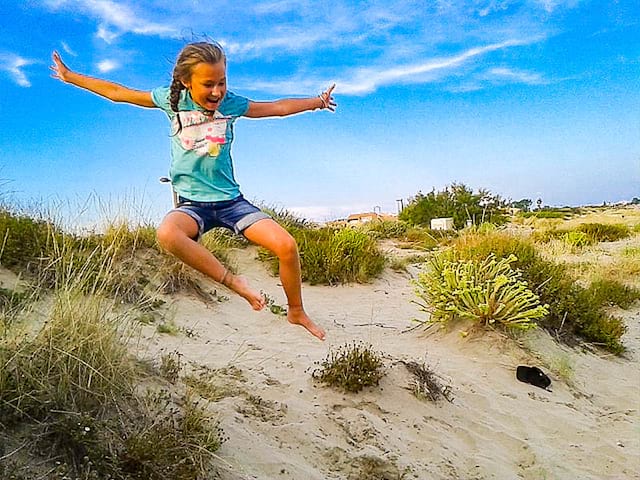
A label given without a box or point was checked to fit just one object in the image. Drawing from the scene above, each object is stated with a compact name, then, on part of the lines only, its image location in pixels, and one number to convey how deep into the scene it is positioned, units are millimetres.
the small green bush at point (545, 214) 30500
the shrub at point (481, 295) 6688
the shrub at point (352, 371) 4840
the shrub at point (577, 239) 16094
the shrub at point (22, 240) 6020
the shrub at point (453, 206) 20797
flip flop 6207
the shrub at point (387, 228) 15786
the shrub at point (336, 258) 9656
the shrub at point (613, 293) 10088
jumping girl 3424
